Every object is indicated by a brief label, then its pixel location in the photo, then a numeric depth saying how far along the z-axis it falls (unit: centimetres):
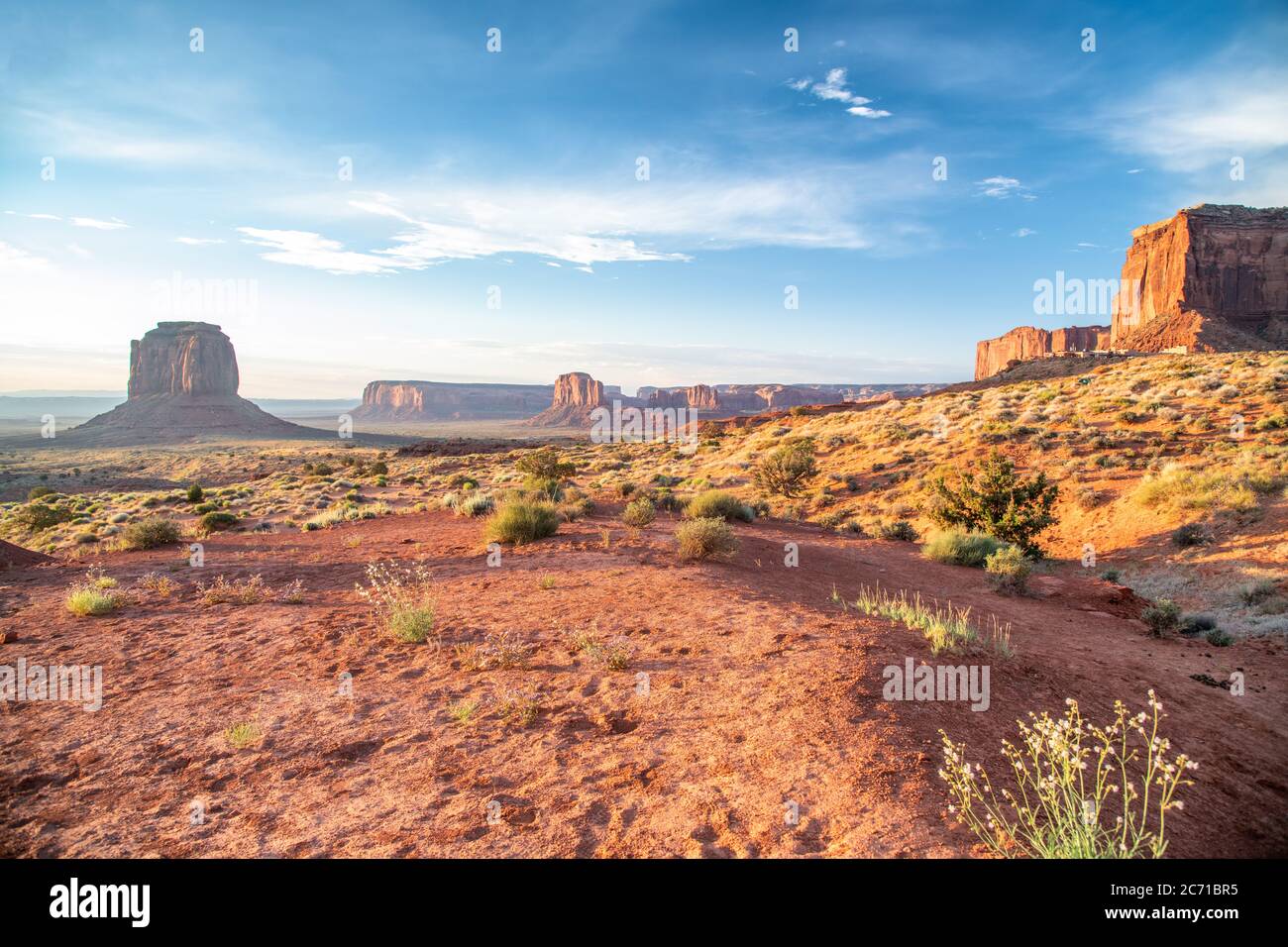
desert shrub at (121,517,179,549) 1307
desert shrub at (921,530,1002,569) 1226
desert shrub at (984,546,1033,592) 1034
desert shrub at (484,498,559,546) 1189
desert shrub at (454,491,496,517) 1608
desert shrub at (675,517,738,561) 1011
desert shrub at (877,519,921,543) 1556
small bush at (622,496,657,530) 1320
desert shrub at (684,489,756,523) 1439
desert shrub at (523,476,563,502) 1727
